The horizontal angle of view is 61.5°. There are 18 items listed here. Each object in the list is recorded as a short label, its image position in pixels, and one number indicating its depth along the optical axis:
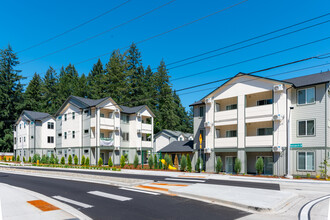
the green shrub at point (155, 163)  33.84
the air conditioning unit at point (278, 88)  25.82
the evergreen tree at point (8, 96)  69.50
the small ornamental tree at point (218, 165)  28.48
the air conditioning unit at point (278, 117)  25.64
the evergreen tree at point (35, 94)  77.69
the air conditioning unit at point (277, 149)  25.52
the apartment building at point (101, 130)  42.59
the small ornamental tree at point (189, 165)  30.66
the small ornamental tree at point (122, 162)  37.38
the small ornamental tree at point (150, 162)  34.00
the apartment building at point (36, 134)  54.48
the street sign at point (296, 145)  25.33
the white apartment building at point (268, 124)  24.66
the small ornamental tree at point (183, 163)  30.91
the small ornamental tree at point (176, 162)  33.75
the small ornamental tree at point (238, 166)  27.53
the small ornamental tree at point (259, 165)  26.23
